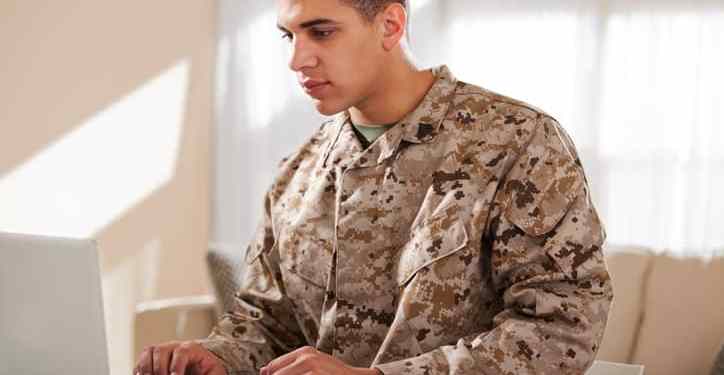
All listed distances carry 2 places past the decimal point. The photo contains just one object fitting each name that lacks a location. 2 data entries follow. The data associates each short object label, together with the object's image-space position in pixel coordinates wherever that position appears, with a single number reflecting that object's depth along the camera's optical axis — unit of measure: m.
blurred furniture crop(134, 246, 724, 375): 3.92
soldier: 2.52
